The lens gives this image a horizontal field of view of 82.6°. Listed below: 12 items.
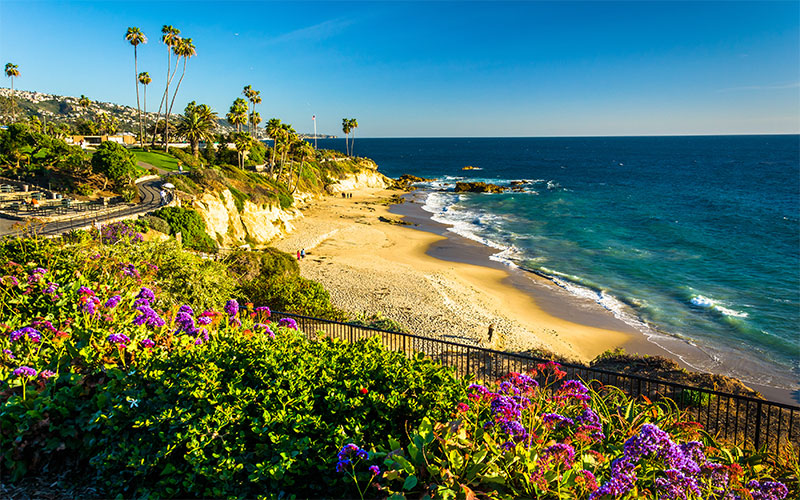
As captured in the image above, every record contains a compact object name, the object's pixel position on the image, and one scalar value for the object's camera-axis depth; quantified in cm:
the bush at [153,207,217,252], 2992
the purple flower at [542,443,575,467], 440
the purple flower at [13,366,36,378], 570
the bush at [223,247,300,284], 2369
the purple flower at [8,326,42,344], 650
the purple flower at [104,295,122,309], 742
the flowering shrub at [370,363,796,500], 413
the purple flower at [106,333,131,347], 625
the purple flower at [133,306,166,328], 696
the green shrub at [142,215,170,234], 2784
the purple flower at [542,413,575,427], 507
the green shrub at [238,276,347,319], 1916
